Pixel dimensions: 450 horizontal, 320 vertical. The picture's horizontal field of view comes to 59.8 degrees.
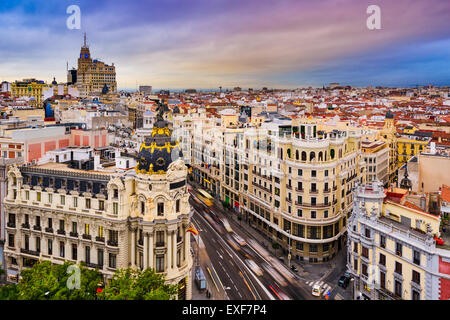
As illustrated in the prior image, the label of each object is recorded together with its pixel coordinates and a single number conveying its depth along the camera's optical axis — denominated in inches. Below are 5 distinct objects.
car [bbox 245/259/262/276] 2148.1
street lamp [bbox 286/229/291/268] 2285.7
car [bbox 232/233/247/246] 2534.4
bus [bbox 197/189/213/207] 3356.5
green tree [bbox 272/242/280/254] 2423.7
